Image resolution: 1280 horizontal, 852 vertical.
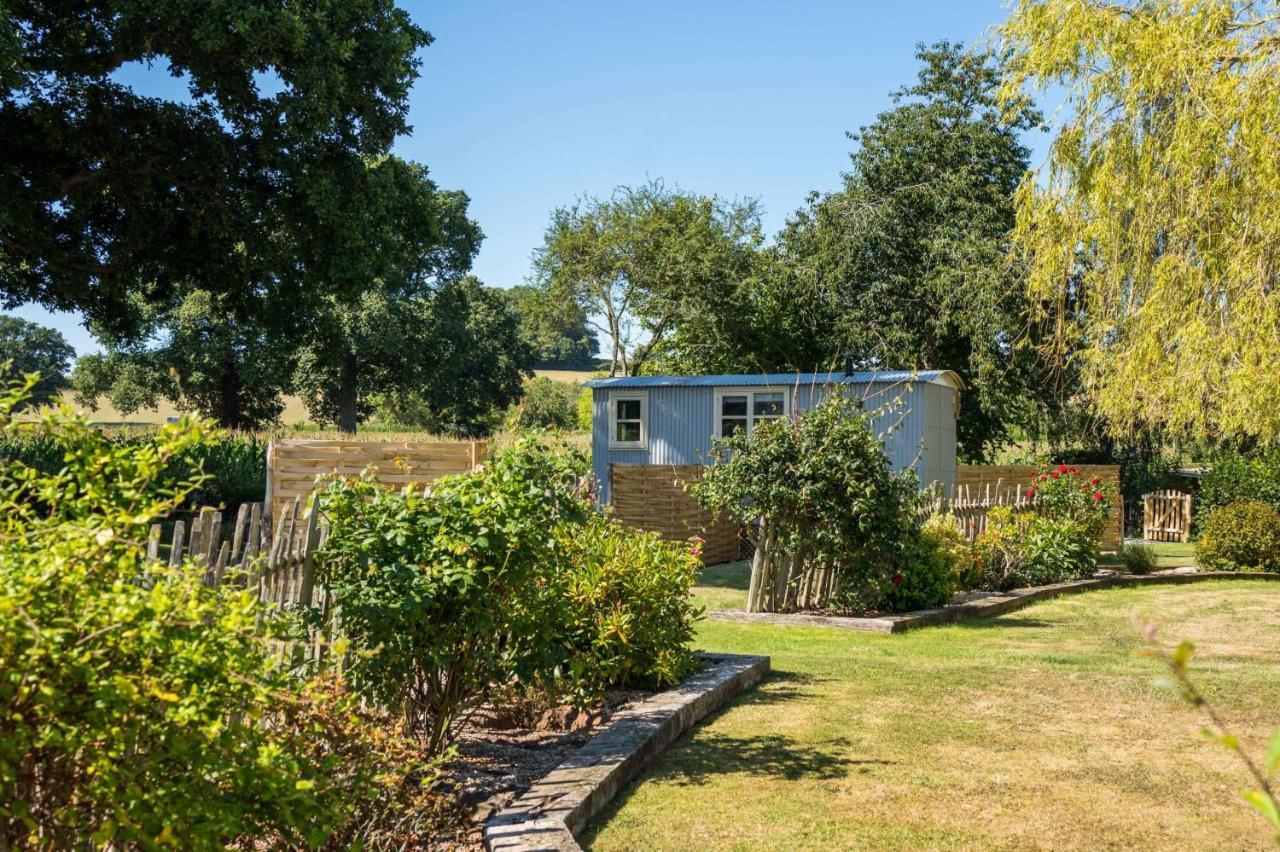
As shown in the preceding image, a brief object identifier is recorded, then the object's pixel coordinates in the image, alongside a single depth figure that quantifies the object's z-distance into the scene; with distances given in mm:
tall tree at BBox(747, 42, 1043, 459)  25734
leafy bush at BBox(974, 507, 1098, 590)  14148
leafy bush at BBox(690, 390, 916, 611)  10492
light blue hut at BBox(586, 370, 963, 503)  20203
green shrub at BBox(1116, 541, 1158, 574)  16797
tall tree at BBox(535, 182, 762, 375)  34125
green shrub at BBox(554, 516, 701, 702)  6273
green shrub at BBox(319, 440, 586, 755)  4414
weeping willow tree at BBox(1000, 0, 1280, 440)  10031
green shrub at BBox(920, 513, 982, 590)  12969
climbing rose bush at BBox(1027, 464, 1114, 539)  16172
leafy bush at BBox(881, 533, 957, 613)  11078
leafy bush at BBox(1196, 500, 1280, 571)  17672
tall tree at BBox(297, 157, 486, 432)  18422
